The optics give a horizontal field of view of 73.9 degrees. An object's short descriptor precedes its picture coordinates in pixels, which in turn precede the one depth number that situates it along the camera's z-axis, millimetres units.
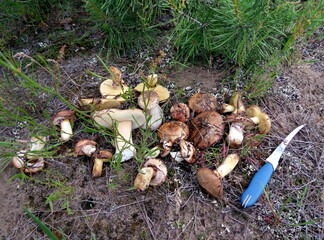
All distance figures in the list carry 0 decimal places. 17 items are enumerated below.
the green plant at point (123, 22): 486
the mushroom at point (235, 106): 466
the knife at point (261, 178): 381
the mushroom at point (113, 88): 448
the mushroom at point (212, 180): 373
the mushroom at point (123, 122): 407
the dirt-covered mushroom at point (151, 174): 382
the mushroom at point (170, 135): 419
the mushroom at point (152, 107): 411
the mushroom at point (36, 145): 402
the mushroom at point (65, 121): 437
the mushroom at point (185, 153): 404
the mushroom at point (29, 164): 401
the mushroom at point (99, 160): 404
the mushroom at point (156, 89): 459
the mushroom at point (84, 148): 415
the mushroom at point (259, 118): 444
